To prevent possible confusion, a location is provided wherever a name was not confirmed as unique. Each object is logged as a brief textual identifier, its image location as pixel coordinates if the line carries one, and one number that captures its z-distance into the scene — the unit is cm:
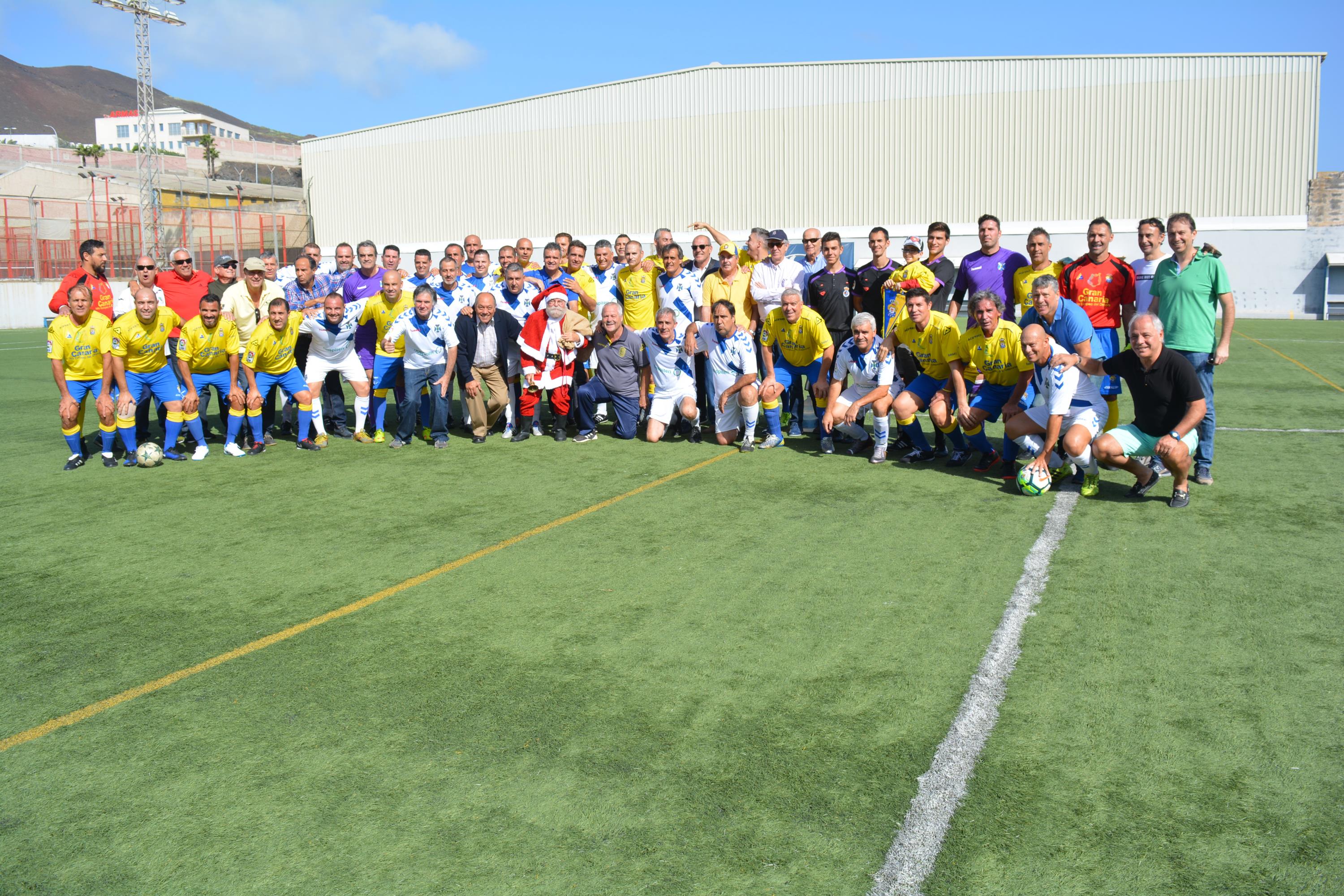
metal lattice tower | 3459
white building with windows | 11988
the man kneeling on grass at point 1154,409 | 645
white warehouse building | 2731
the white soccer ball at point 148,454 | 847
